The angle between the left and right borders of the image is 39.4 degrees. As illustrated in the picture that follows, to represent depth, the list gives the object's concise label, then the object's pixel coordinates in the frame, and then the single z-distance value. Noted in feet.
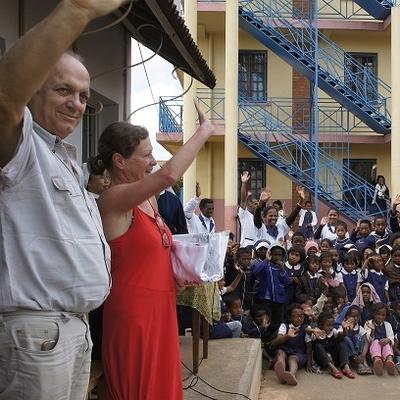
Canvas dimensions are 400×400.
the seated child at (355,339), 19.44
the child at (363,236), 27.22
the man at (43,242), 3.81
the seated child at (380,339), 19.11
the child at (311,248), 23.47
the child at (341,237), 27.48
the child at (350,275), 22.91
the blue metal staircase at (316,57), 43.86
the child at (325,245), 25.25
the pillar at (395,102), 41.63
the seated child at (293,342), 18.74
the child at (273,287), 20.68
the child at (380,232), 27.94
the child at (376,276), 22.52
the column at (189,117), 39.17
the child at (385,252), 24.01
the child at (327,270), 22.44
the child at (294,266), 21.35
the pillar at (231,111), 40.22
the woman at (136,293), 6.99
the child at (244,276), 21.15
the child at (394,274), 22.85
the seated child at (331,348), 18.90
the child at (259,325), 19.89
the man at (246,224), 27.09
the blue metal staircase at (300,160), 44.06
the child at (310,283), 21.13
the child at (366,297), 21.56
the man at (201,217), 25.64
